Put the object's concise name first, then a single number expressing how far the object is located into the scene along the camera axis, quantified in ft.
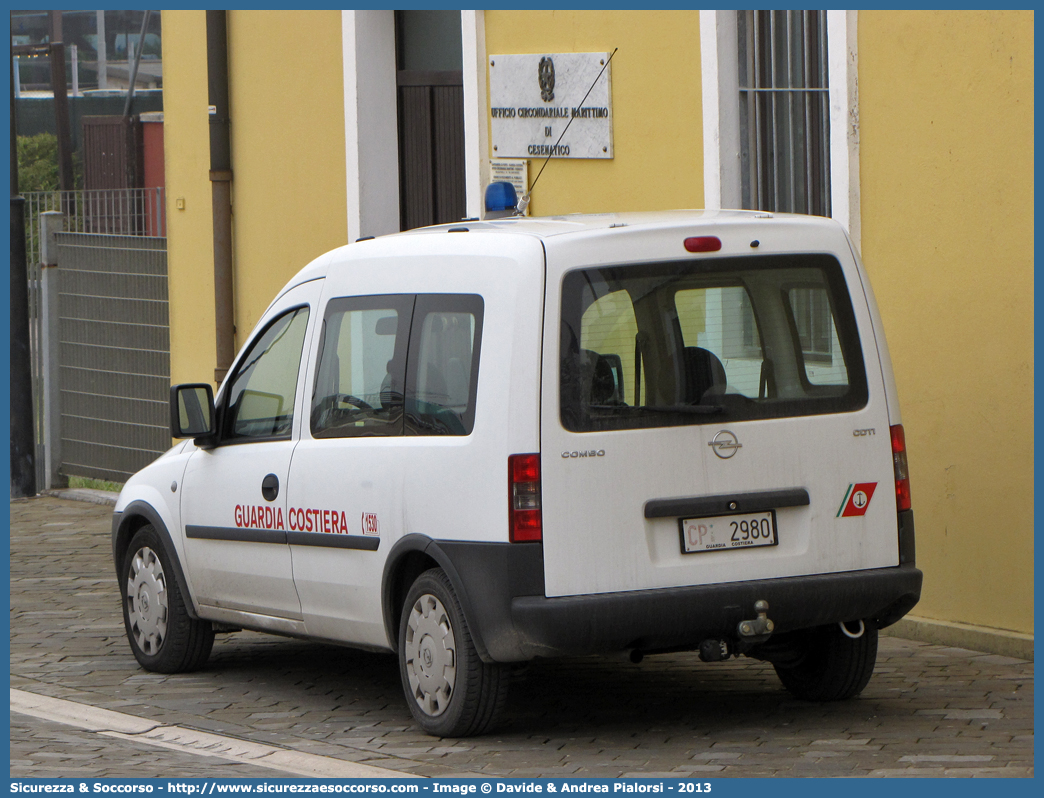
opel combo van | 42.91
